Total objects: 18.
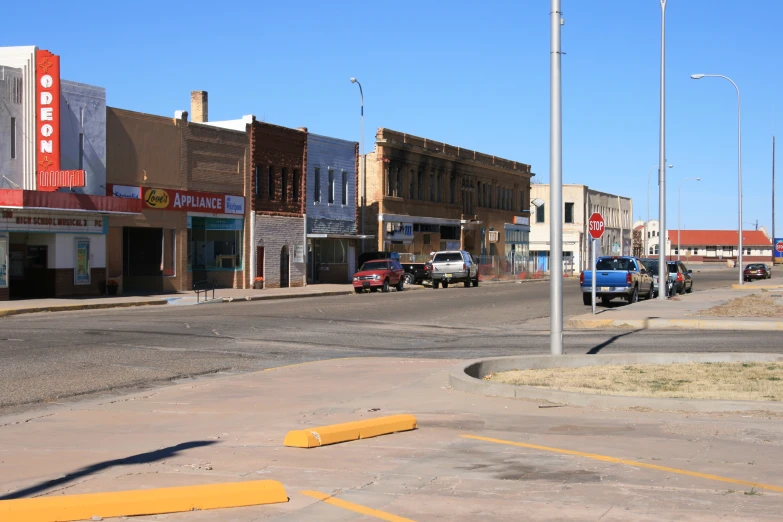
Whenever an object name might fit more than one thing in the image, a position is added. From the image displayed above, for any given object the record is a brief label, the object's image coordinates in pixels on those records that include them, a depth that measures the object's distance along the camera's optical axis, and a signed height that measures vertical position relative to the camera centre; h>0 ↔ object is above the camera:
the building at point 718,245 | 175.25 +3.59
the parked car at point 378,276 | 47.38 -0.66
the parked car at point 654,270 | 42.56 -0.29
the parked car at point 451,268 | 52.81 -0.27
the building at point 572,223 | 103.96 +4.60
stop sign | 27.81 +1.12
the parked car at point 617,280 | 34.84 -0.61
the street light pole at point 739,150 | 53.32 +6.49
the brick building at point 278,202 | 48.53 +3.25
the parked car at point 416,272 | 56.19 -0.54
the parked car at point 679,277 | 44.34 -0.62
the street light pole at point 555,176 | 15.17 +1.44
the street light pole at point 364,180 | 60.58 +5.45
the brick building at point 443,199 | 62.25 +4.98
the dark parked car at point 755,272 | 79.38 -0.67
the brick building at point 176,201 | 40.06 +2.85
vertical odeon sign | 34.66 +5.66
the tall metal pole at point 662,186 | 35.22 +2.96
